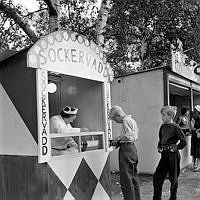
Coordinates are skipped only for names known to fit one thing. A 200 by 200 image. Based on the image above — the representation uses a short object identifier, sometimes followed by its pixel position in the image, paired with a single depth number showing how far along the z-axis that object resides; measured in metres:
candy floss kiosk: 4.41
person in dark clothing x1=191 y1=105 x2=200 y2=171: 10.06
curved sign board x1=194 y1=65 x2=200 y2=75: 12.59
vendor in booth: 4.94
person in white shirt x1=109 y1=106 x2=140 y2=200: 5.53
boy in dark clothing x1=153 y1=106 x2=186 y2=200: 5.93
